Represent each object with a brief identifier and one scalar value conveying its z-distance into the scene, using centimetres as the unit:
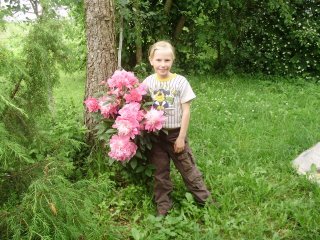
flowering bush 336
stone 416
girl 345
